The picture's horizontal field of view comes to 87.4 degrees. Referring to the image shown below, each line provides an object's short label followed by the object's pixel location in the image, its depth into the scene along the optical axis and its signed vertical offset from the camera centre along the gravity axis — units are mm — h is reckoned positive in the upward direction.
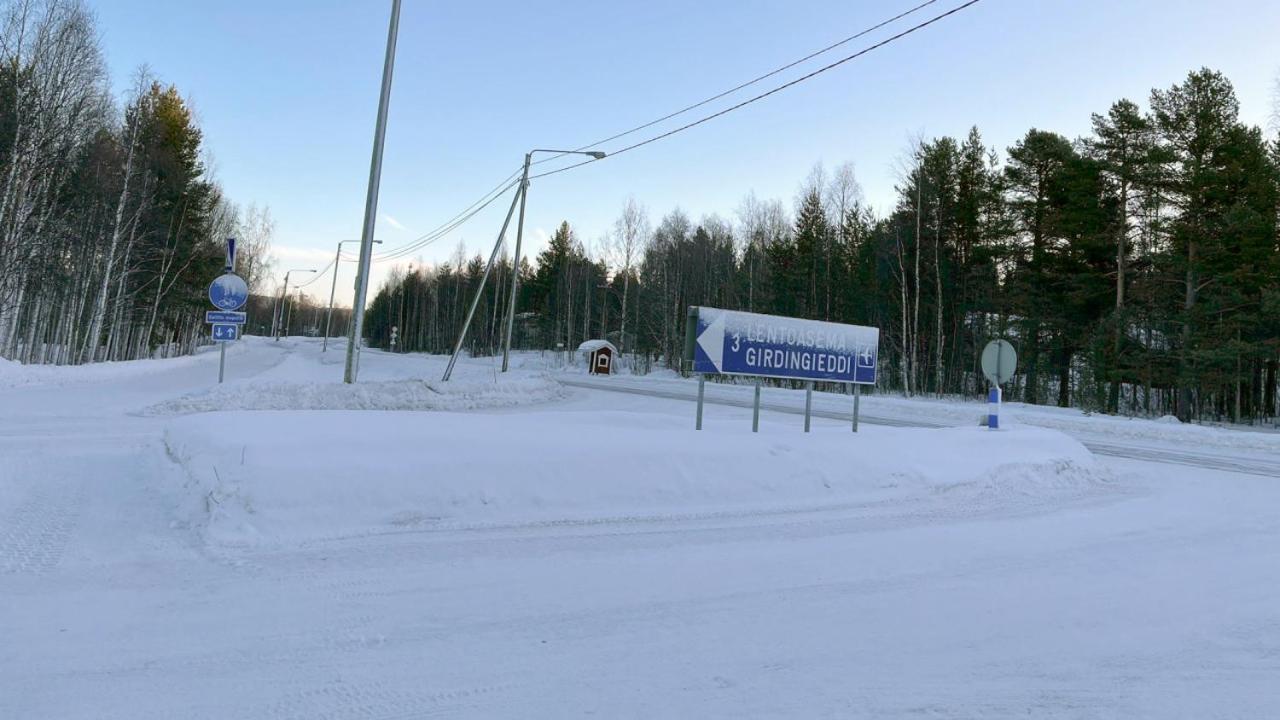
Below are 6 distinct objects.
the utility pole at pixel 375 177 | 13438 +3706
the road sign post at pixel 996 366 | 11266 +781
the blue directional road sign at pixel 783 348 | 9556 +719
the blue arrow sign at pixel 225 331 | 15477 +410
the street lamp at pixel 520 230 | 24484 +5378
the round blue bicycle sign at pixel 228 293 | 15008 +1268
